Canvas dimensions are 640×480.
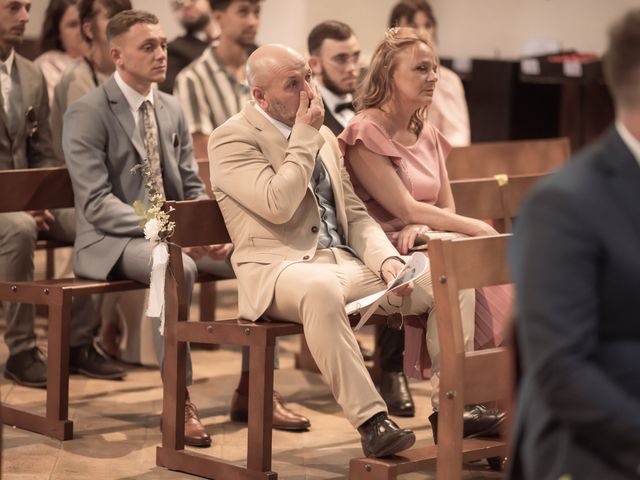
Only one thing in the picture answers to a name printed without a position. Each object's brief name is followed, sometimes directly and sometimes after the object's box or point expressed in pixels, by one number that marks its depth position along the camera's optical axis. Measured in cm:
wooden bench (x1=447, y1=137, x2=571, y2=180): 849
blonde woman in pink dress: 649
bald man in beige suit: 557
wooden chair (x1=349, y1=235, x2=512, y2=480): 493
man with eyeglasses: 831
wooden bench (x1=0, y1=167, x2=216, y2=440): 640
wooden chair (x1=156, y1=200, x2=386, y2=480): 558
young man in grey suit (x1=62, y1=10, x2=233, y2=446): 664
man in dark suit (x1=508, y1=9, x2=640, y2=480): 280
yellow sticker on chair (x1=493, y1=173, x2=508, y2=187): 691
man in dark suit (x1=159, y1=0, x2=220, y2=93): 1030
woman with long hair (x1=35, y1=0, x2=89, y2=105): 914
